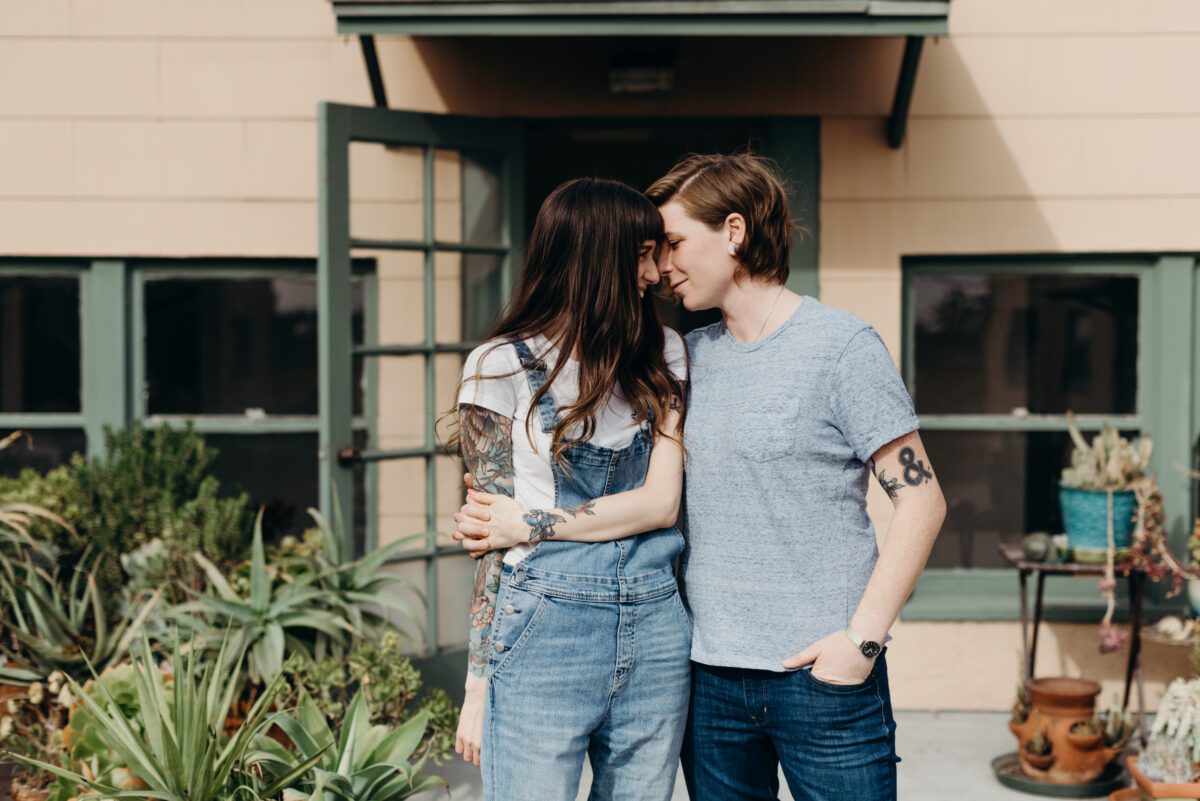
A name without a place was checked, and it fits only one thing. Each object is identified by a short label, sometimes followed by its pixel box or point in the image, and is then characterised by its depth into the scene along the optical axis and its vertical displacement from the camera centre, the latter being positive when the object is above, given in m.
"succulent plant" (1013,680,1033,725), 4.16 -1.09
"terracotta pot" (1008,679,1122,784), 3.99 -1.15
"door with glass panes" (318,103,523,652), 4.22 +0.28
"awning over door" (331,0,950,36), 4.09 +1.18
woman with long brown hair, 2.04 -0.27
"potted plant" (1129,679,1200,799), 3.52 -1.04
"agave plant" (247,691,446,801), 3.01 -0.93
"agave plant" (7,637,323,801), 2.88 -0.86
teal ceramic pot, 4.24 -0.47
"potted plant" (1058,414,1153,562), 4.23 -0.38
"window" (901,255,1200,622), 4.83 -0.02
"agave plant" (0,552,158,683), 3.75 -0.76
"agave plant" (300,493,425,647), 3.85 -0.63
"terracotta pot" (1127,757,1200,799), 3.50 -1.15
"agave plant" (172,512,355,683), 3.67 -0.72
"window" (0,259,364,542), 4.82 +0.06
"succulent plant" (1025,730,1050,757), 4.01 -1.16
